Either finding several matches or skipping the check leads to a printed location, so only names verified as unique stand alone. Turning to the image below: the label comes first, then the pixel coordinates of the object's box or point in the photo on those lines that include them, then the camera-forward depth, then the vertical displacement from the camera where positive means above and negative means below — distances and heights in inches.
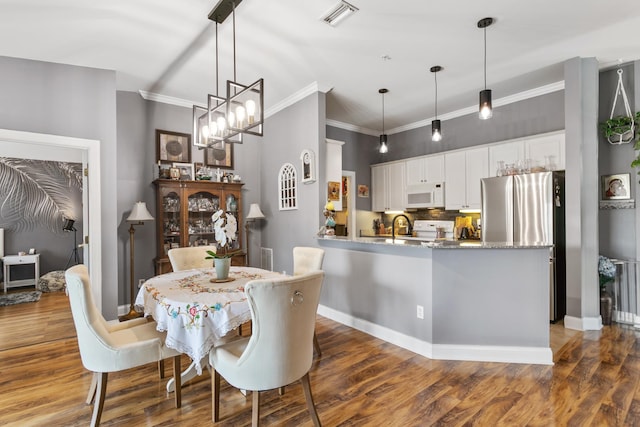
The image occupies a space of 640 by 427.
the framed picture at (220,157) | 193.6 +35.6
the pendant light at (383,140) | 171.6 +39.7
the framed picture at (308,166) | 165.0 +25.2
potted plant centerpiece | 96.7 -7.3
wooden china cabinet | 172.6 +2.6
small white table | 220.5 -33.6
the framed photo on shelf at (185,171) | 183.3 +26.0
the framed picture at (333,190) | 185.9 +13.8
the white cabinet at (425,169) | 203.5 +28.5
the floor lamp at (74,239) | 247.4 -17.7
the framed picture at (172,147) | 179.8 +39.6
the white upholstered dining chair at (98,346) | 70.9 -30.5
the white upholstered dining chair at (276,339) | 63.1 -25.9
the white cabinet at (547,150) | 155.3 +30.5
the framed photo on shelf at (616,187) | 143.1 +10.7
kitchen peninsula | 108.8 -31.2
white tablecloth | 72.2 -22.9
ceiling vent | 101.7 +66.0
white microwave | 202.7 +11.5
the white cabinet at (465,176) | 183.6 +21.3
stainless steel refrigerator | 144.6 -2.2
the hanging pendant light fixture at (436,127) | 143.5 +38.6
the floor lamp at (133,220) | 159.8 -2.0
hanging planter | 139.9 +37.7
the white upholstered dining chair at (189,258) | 126.6 -17.2
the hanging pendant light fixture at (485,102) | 115.8 +39.8
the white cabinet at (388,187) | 224.4 +18.7
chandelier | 92.9 +30.2
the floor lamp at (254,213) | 196.7 +1.0
